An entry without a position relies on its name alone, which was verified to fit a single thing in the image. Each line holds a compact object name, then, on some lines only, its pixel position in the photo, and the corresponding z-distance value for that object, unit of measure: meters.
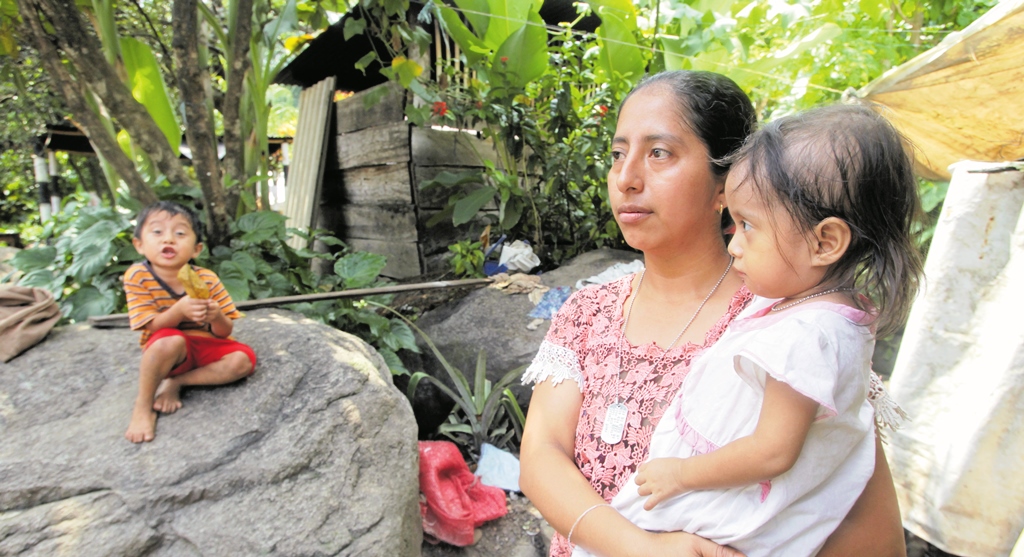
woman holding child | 1.04
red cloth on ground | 2.45
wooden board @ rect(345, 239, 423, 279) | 5.11
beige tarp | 1.71
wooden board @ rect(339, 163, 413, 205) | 5.07
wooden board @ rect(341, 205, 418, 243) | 5.12
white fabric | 1.87
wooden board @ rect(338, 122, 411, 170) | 4.99
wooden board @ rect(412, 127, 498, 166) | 4.97
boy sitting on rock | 1.95
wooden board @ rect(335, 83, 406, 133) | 4.49
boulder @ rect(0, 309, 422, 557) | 1.67
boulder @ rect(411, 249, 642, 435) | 3.38
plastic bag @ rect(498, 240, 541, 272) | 4.62
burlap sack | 2.35
